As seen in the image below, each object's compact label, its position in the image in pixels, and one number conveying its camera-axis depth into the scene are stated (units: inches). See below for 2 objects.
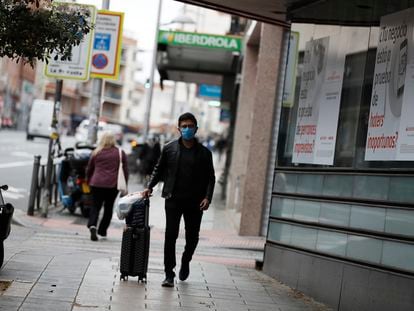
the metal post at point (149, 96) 1726.1
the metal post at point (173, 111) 2866.6
